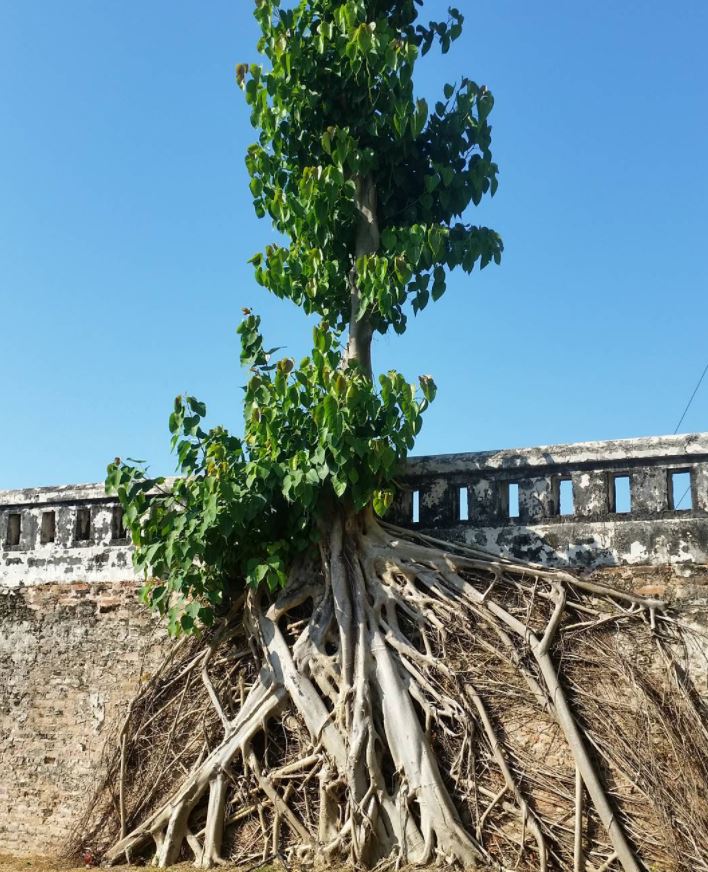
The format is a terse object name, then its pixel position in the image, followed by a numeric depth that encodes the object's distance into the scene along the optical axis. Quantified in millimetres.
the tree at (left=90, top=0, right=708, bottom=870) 5797
